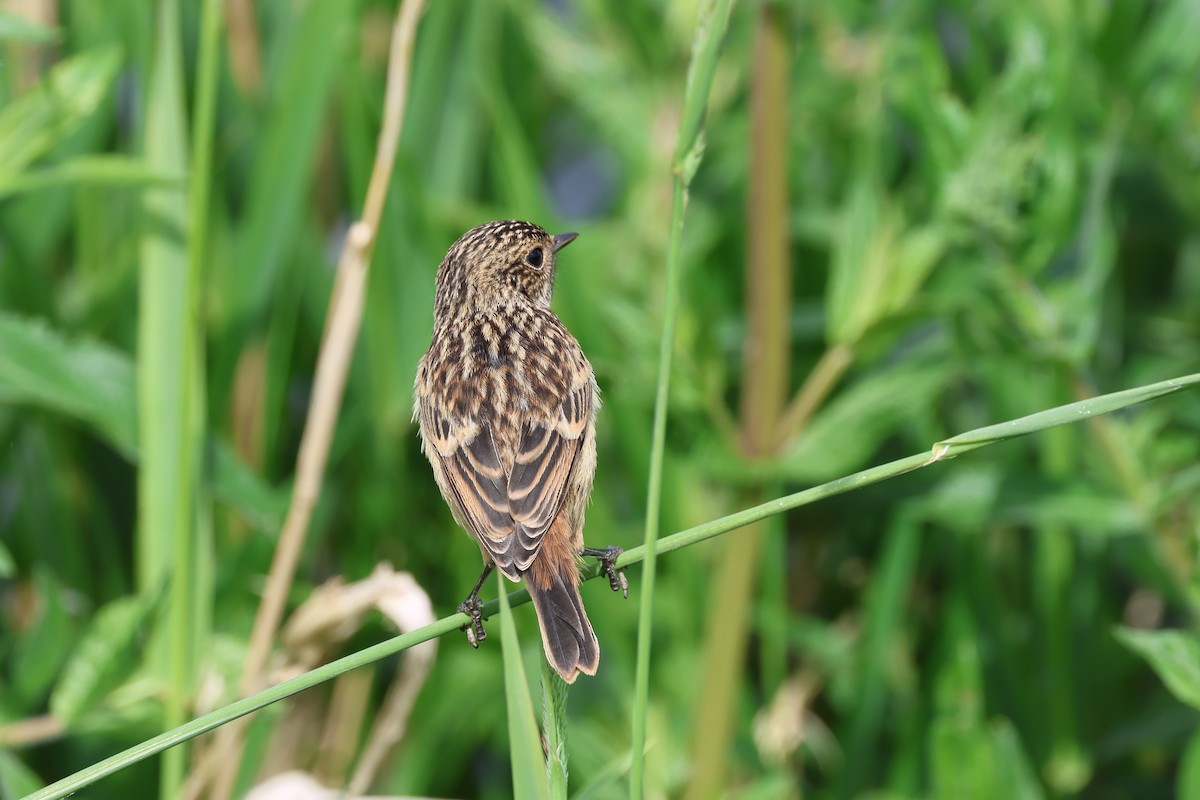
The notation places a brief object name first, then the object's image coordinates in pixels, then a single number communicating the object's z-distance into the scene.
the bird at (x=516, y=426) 4.95
